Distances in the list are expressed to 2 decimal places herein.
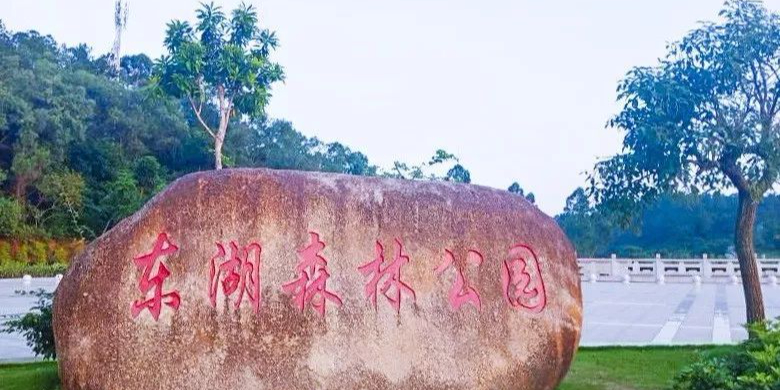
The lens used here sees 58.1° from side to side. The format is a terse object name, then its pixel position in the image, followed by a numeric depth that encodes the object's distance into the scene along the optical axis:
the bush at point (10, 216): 24.61
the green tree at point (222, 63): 12.12
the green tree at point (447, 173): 15.60
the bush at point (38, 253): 26.00
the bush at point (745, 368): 4.36
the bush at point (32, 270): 22.95
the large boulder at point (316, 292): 4.72
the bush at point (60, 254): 26.64
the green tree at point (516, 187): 38.62
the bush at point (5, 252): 25.12
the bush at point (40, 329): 6.34
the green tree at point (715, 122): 7.30
